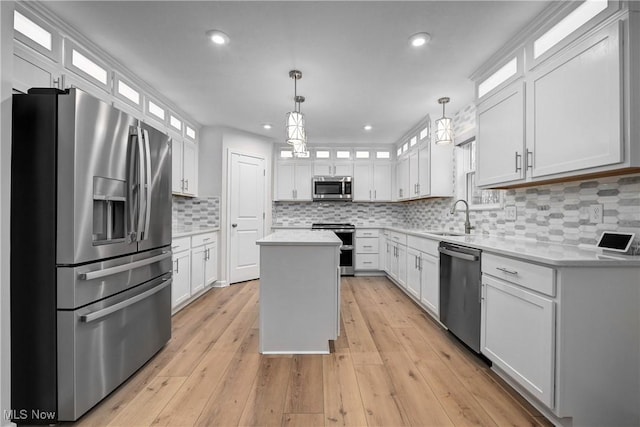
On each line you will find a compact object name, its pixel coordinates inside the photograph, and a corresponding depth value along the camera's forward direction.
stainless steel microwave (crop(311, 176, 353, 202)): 5.49
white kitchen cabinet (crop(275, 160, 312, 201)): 5.56
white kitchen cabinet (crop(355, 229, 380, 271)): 5.35
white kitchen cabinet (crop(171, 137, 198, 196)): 3.96
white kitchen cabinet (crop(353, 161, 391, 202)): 5.60
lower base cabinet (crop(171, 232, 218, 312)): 3.27
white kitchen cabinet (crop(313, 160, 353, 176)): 5.59
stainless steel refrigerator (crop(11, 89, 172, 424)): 1.53
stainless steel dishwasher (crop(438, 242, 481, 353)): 2.25
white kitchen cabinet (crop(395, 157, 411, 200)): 4.89
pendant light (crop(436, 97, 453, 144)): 3.10
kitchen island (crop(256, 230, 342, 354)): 2.39
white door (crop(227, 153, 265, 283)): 4.75
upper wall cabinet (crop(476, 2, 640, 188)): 1.50
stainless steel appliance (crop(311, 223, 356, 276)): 5.29
